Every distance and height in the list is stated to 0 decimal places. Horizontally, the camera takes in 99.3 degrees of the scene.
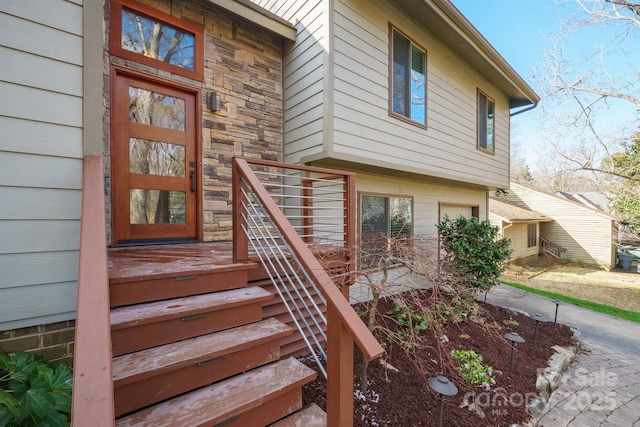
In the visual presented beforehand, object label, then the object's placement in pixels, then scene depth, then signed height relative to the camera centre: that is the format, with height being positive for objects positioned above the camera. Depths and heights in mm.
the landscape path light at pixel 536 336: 4098 -1904
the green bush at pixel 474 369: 2955 -1806
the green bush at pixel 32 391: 1188 -896
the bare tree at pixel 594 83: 7969 +4410
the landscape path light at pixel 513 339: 3209 -1503
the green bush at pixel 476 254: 5270 -832
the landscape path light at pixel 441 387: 2010 -1325
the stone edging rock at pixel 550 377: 2729 -1995
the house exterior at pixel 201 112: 1754 +1186
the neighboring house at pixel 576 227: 13586 -784
